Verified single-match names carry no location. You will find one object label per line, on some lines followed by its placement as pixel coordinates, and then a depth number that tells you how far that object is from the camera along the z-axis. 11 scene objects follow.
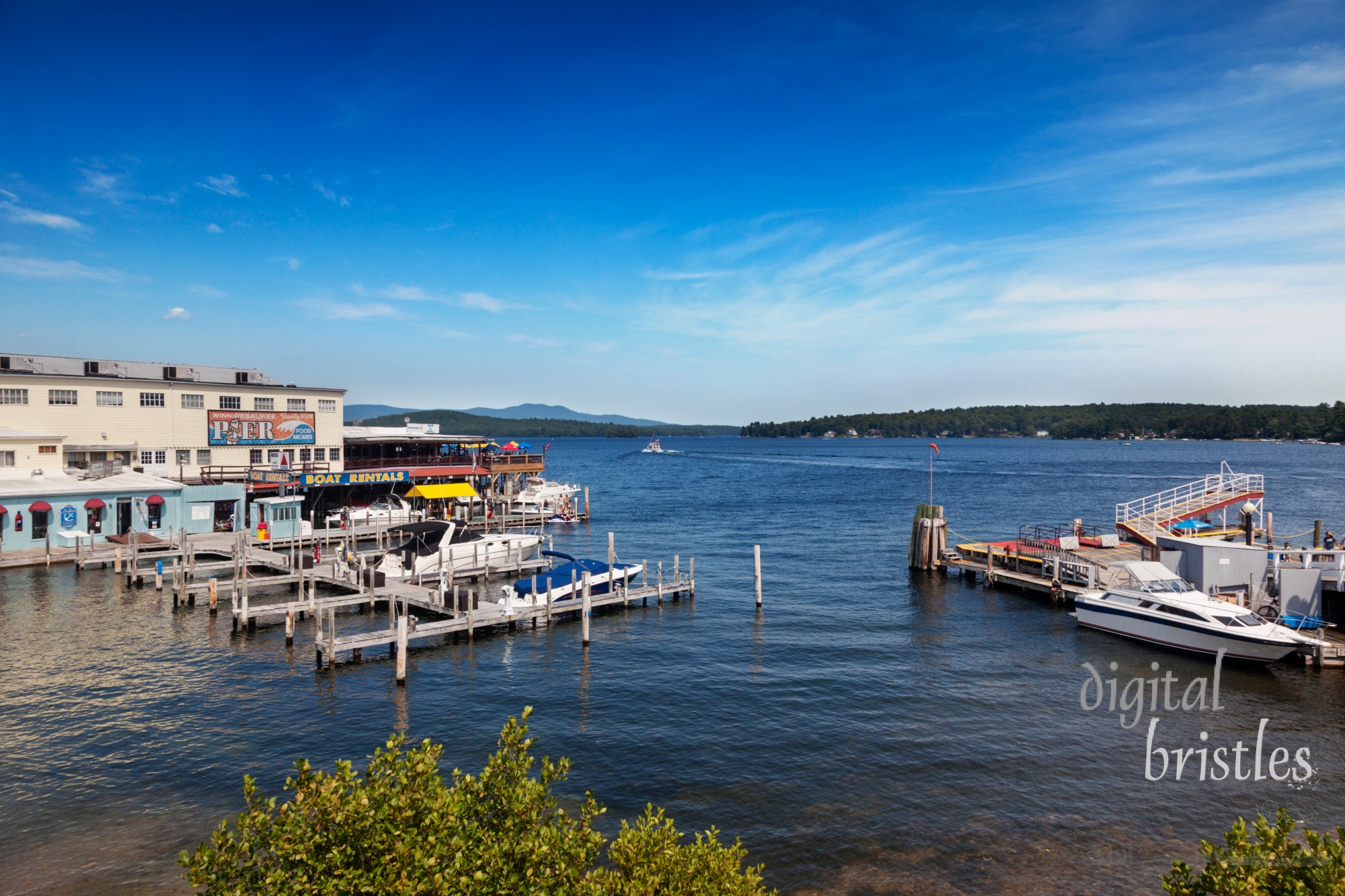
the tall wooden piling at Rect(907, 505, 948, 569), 47.25
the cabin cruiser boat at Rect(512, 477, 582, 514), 77.06
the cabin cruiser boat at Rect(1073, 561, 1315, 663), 27.78
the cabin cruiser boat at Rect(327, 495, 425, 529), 57.08
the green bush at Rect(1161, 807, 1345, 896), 7.47
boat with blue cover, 36.94
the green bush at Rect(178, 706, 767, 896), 7.65
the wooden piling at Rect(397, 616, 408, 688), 26.64
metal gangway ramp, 44.34
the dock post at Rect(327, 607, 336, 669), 27.84
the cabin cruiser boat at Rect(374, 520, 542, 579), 41.41
